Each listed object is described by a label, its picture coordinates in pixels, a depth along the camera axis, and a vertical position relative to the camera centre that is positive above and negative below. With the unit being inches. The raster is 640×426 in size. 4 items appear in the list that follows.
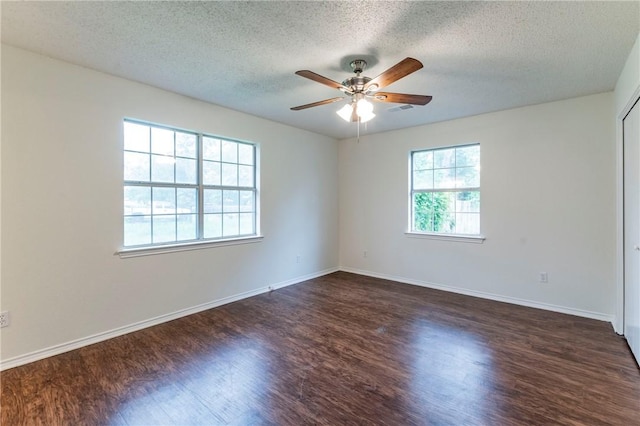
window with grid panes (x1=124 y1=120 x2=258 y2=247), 124.4 +11.4
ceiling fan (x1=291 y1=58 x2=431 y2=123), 92.2 +38.7
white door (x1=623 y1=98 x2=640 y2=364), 95.6 -5.8
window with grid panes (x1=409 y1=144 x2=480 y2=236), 168.6 +12.2
